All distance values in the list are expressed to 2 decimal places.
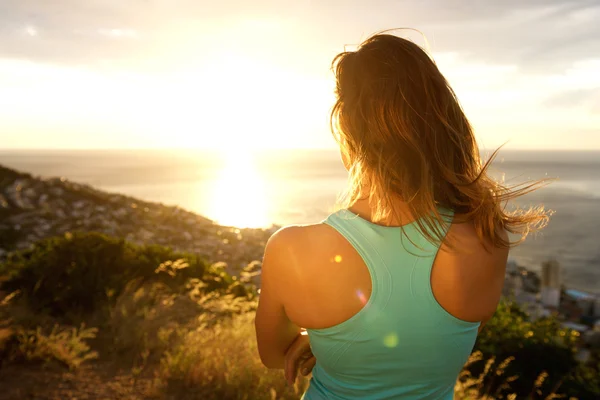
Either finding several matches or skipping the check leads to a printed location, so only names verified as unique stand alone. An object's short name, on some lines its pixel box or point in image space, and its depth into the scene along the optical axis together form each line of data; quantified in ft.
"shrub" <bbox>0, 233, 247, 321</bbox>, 18.67
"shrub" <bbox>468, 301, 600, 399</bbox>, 18.24
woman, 4.60
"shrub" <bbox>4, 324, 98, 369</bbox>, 13.79
